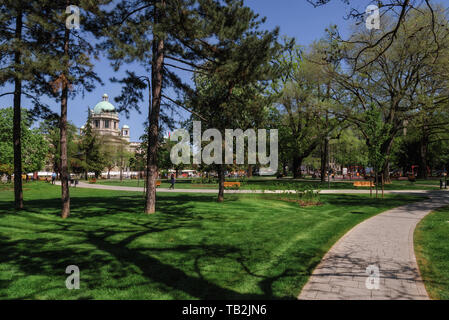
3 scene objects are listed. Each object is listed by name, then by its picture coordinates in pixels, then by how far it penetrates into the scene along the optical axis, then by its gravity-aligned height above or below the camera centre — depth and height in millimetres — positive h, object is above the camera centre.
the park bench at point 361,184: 29281 -1592
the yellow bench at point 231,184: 24634 -1447
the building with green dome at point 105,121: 116125 +18478
